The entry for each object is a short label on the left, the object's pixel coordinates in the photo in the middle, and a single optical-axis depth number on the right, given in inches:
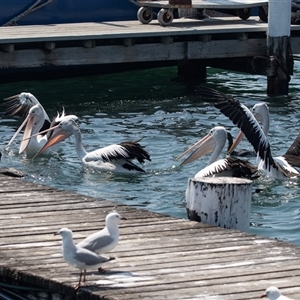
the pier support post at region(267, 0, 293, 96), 968.2
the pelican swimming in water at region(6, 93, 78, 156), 753.4
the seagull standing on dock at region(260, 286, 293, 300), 290.3
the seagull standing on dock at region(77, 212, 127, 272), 332.2
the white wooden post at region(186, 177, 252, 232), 428.1
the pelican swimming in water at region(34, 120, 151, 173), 653.1
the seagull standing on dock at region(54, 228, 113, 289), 320.7
